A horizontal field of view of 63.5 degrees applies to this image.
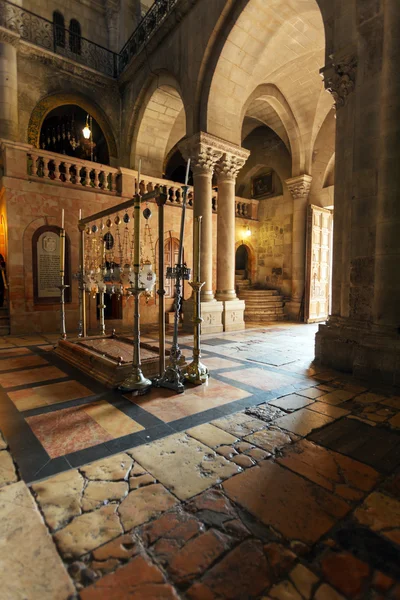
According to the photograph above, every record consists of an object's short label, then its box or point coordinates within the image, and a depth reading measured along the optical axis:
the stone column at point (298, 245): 11.83
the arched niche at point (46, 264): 8.65
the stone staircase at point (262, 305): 11.68
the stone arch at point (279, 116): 10.48
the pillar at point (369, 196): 4.14
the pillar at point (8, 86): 8.86
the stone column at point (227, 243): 8.98
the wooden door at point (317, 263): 11.46
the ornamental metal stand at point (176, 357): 3.90
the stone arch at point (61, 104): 10.18
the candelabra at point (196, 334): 4.16
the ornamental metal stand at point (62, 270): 5.76
